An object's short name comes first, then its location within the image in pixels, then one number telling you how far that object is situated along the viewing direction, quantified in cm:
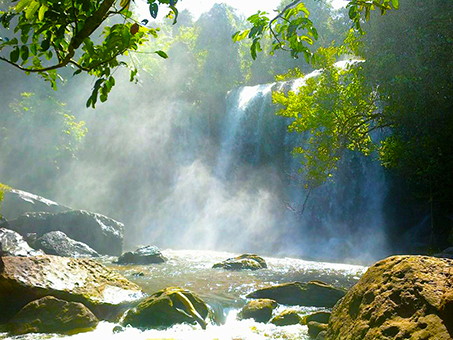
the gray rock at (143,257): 1658
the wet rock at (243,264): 1546
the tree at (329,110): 1304
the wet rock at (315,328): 728
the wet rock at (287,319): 809
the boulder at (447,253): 1332
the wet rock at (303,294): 962
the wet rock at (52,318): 731
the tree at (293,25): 237
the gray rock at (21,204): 2119
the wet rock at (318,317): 784
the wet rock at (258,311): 847
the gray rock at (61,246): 1689
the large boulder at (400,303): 377
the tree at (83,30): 212
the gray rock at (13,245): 1452
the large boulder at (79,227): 1928
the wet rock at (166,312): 779
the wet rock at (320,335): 676
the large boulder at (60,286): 799
